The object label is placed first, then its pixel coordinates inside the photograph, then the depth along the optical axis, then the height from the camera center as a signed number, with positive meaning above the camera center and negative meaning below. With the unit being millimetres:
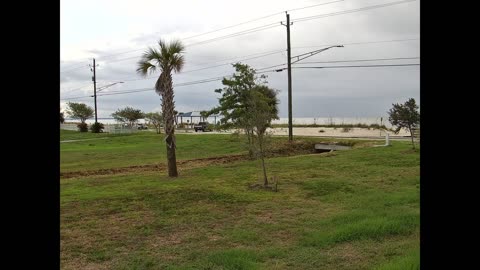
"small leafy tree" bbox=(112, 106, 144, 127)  75562 +2433
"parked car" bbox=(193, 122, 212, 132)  62325 +213
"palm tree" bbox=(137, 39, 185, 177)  14477 +1761
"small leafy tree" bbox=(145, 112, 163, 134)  58506 +1541
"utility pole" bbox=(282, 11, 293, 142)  29672 +3571
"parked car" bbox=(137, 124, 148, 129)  74175 +504
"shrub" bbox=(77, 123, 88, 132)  65888 +343
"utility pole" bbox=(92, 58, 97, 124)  59862 +5871
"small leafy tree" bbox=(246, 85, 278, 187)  12578 +243
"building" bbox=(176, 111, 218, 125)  90406 +2704
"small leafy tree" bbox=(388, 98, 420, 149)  20436 +584
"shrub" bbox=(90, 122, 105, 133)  61438 +305
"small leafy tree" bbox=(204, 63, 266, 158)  13805 +1220
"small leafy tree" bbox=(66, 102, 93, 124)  81688 +3466
